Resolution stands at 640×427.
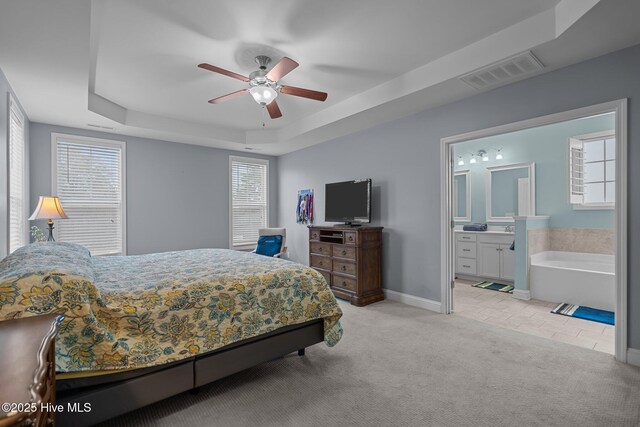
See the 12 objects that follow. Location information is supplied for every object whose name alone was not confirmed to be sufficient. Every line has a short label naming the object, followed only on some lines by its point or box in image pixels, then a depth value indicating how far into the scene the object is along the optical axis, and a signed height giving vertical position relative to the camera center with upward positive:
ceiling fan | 2.72 +1.19
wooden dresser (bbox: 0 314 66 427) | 0.67 -0.42
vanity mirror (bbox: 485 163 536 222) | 5.07 +0.34
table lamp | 3.36 +0.02
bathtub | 3.79 -0.88
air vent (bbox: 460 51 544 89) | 2.63 +1.28
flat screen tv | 4.40 +0.15
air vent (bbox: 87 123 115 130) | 4.29 +1.21
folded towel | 5.60 -0.29
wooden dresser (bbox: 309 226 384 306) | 4.11 -0.71
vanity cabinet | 5.10 -0.84
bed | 1.53 -0.66
